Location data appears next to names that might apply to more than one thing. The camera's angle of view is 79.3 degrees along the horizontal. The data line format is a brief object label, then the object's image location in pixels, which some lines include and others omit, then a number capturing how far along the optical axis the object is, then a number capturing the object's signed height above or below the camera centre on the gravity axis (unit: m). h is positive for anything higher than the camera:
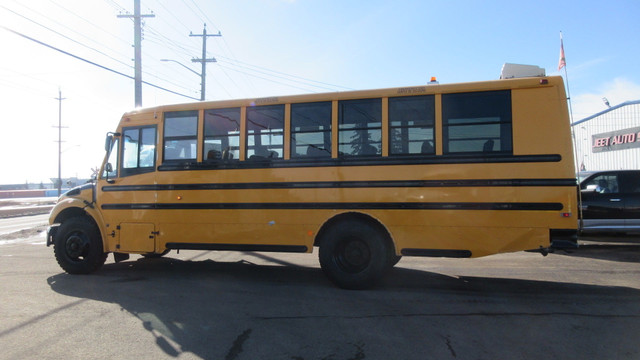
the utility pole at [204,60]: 25.30 +8.61
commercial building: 17.14 +2.36
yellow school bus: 5.26 +0.14
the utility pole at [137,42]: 16.25 +6.44
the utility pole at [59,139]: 42.18 +5.69
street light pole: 25.05 +7.10
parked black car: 8.95 -0.35
